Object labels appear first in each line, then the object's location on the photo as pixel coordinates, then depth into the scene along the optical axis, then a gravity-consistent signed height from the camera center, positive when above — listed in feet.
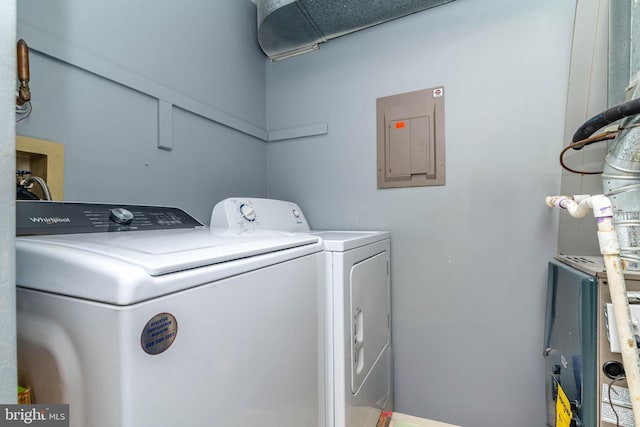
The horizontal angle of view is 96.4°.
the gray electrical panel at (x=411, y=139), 5.51 +1.30
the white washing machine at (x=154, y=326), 1.44 -0.72
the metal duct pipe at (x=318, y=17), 5.26 +3.62
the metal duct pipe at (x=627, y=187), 3.36 +0.20
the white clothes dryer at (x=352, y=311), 3.47 -1.50
